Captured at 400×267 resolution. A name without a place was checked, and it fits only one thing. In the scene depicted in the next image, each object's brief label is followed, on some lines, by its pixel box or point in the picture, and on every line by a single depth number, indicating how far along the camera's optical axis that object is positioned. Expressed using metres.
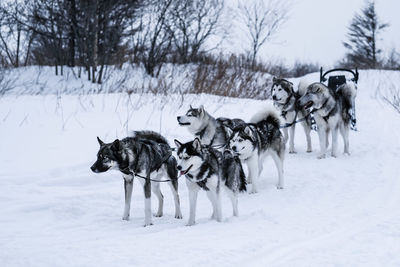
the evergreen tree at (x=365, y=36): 54.22
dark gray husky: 7.94
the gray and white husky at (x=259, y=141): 10.04
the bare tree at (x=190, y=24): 34.81
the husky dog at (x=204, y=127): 10.92
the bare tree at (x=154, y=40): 31.05
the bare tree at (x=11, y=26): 28.27
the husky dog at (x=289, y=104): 14.35
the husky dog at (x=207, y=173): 7.83
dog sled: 16.83
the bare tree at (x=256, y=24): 42.94
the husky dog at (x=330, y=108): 13.85
